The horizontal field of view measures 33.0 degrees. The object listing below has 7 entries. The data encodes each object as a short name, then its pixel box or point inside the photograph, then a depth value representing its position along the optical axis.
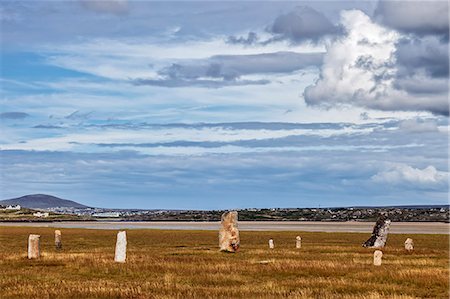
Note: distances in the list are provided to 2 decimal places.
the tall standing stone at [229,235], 47.51
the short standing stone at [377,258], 36.03
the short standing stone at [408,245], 50.16
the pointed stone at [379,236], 55.38
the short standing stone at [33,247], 38.44
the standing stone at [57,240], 52.59
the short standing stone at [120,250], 36.34
